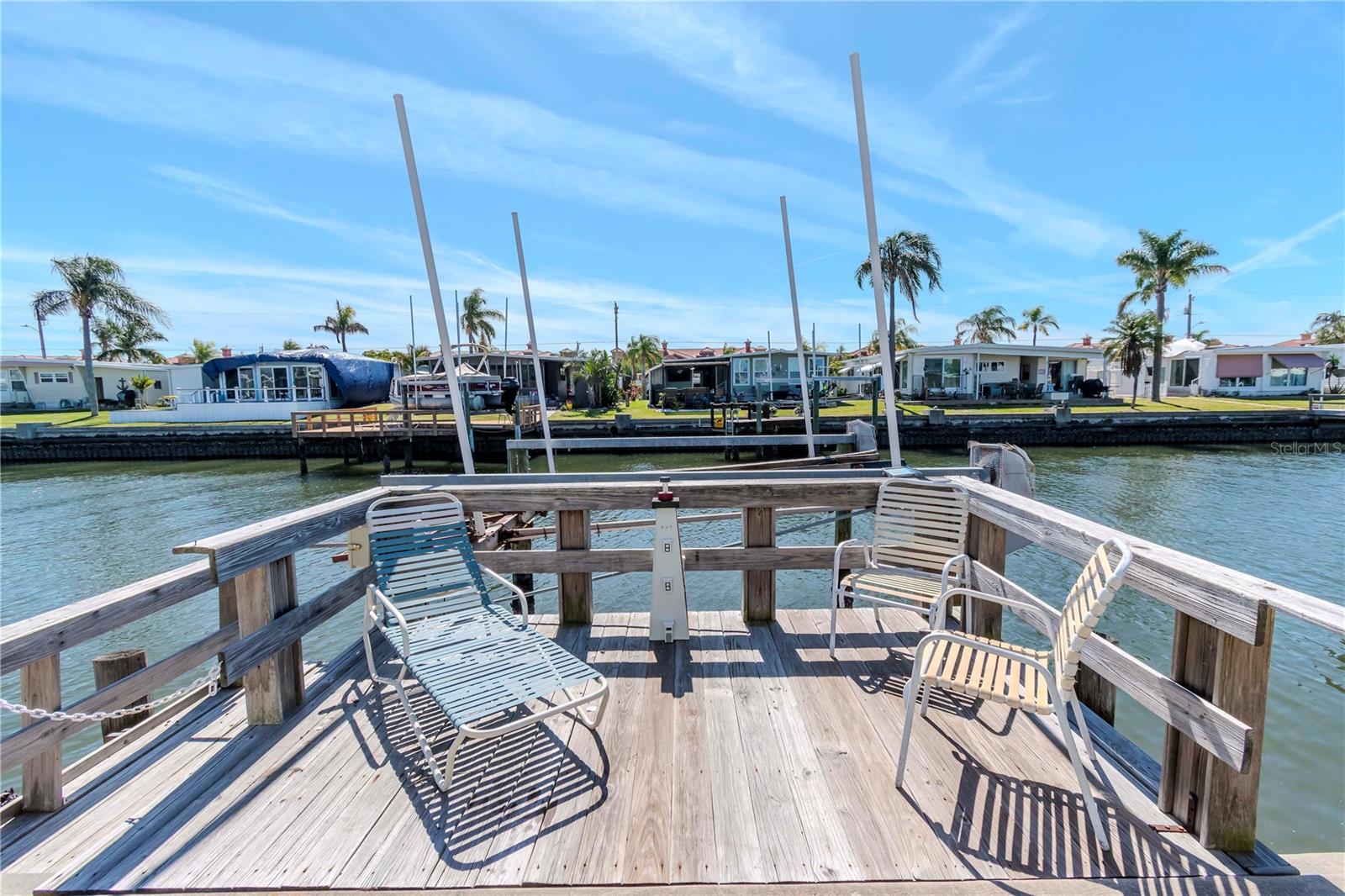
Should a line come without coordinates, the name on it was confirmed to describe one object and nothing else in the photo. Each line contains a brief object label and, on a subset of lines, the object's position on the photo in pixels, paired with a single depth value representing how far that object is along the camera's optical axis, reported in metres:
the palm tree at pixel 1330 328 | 51.82
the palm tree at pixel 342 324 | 55.31
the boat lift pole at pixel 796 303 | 7.21
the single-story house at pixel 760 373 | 32.41
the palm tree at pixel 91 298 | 31.11
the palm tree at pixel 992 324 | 62.44
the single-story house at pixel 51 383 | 37.59
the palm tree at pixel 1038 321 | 57.69
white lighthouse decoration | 3.22
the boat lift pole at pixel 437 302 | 4.43
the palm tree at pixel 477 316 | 46.09
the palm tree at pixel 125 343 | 49.84
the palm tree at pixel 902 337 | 47.44
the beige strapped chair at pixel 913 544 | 3.13
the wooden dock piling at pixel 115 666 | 3.31
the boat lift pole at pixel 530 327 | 7.65
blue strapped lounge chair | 2.25
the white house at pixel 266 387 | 30.69
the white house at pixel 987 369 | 33.38
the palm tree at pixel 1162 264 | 32.25
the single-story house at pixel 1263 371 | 35.28
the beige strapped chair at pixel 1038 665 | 1.79
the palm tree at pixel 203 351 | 58.84
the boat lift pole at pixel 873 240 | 4.12
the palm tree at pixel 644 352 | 39.50
